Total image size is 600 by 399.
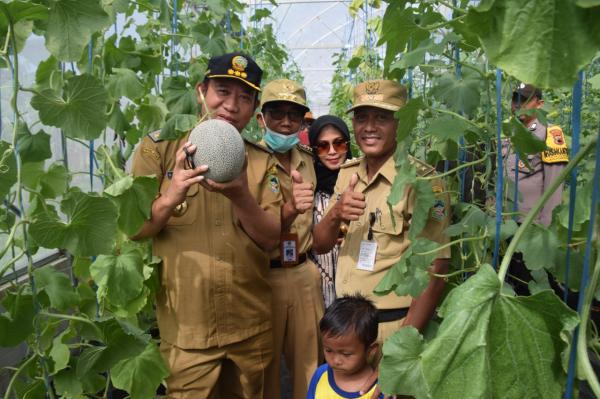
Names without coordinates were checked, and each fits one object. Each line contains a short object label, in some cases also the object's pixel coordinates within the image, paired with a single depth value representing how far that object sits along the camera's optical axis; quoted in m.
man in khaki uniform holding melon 1.71
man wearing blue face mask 2.21
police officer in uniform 2.96
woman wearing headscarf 2.43
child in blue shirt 1.66
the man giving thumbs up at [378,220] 1.71
